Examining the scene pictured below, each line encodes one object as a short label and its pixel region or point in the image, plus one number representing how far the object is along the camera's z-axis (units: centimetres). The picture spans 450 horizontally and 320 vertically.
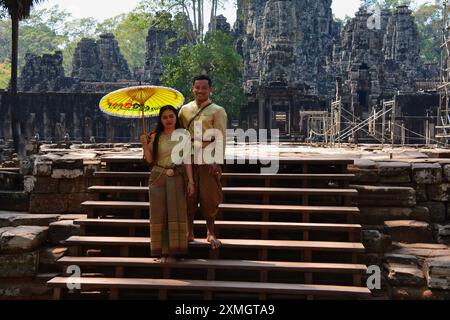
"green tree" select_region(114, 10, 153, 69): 5650
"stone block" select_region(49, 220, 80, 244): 595
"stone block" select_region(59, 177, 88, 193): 682
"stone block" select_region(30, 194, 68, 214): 677
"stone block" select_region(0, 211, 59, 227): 627
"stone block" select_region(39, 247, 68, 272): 568
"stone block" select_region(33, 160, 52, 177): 681
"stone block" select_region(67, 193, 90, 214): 679
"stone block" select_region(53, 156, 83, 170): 682
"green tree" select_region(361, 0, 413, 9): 5467
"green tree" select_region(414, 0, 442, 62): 5247
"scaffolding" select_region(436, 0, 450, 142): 1674
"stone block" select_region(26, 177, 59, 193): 681
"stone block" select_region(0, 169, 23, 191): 736
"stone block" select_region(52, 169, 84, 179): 679
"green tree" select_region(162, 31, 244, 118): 2505
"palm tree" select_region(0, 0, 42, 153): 1817
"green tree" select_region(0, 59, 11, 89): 5353
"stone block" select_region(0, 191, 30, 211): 689
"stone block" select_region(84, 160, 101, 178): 678
